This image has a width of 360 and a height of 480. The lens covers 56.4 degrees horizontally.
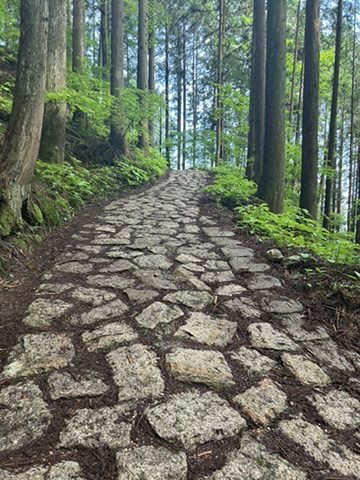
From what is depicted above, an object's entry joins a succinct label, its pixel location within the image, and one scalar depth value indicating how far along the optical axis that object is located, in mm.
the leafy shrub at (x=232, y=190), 7391
